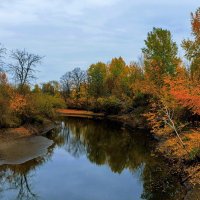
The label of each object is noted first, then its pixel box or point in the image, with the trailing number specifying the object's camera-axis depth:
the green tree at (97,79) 86.94
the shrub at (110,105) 69.84
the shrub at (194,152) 18.50
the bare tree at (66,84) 105.33
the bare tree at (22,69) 44.41
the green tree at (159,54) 45.24
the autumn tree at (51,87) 110.86
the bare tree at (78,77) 101.44
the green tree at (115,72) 81.54
